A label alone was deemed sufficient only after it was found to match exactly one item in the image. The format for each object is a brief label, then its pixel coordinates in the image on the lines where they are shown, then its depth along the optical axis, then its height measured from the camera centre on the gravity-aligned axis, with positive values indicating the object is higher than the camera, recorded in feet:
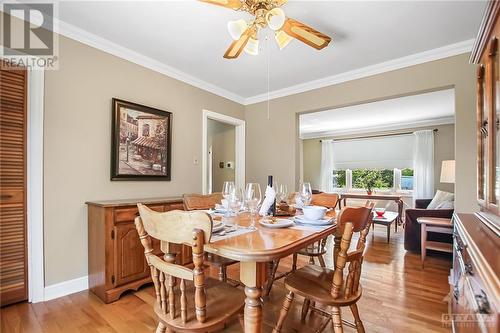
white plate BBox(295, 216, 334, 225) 4.64 -1.07
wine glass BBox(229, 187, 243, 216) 4.49 -0.63
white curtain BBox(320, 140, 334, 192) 24.59 +0.13
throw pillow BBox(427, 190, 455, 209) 12.71 -1.70
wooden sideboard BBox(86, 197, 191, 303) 6.90 -2.53
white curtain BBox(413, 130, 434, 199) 18.93 +0.19
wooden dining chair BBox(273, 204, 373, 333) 3.97 -2.24
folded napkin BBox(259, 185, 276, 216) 5.47 -0.76
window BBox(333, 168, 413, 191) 20.83 -1.06
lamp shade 11.11 -0.22
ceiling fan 5.27 +3.37
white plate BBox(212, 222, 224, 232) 4.07 -1.06
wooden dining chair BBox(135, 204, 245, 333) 3.05 -1.49
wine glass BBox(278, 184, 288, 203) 6.40 -0.72
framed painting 8.36 +0.94
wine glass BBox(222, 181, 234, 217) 4.56 -0.47
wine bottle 5.57 -0.99
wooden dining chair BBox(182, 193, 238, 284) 5.85 -1.04
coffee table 13.52 -3.06
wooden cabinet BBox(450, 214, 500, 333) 2.09 -1.28
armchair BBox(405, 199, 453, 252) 11.02 -3.14
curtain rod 20.49 +2.88
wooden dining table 3.06 -1.15
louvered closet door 6.30 -0.52
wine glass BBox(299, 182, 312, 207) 5.94 -0.67
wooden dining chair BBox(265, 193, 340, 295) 7.20 -2.53
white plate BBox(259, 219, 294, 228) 4.48 -1.09
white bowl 4.79 -0.92
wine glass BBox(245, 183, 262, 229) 4.86 -0.63
